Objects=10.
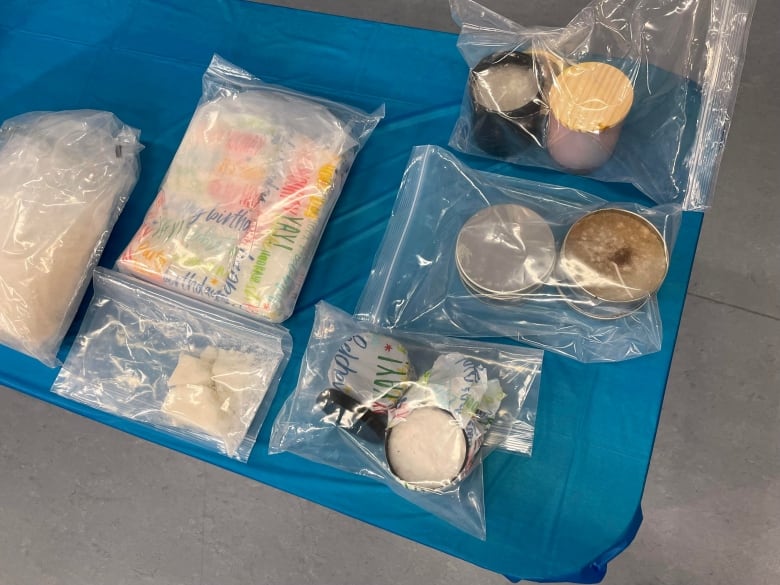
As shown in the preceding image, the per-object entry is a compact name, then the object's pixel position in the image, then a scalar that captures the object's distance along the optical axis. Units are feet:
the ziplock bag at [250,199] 2.88
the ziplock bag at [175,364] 2.92
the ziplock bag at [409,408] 2.39
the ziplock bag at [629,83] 2.65
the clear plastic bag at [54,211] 2.97
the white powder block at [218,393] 2.89
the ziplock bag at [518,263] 2.47
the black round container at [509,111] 2.72
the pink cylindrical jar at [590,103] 2.55
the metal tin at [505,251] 2.54
